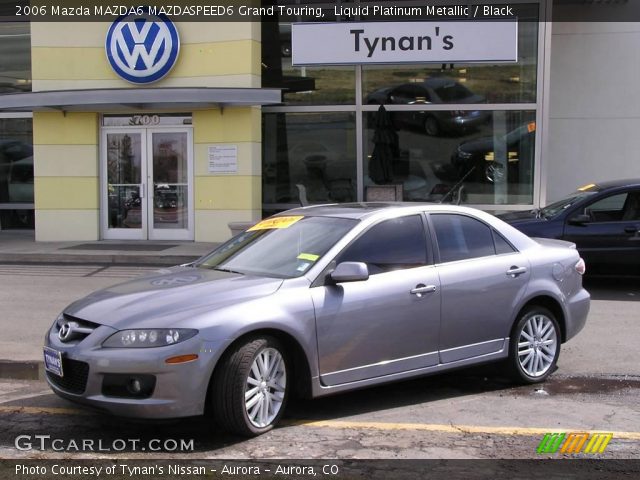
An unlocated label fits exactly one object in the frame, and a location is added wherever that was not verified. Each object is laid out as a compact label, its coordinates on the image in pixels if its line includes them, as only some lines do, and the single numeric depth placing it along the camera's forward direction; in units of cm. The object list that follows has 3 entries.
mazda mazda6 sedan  447
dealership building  1483
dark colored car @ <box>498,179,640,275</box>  1036
